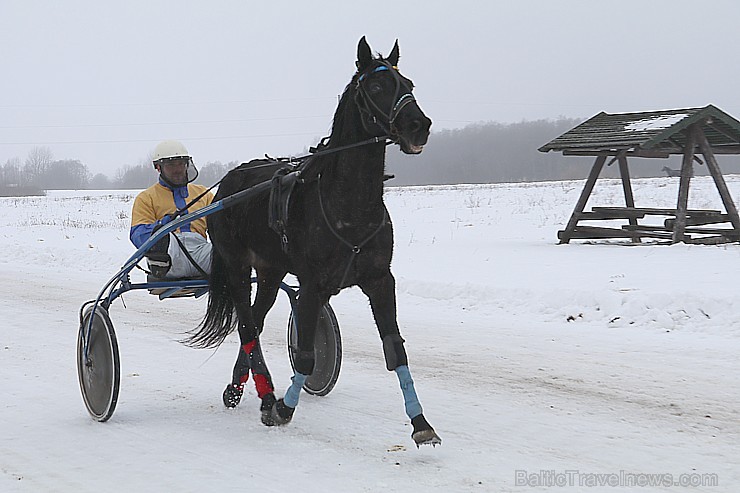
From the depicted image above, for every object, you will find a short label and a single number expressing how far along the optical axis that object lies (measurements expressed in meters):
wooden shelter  13.65
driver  5.95
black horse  4.26
